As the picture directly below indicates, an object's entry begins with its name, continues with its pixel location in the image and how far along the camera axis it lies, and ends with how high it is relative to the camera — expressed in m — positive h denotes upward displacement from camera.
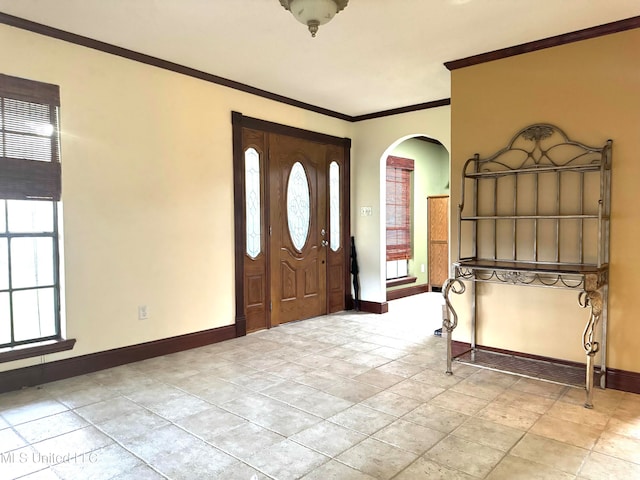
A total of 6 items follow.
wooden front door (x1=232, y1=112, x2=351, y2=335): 4.77 +0.10
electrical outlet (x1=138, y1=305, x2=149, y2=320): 3.87 -0.69
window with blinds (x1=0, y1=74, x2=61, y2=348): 3.12 +0.17
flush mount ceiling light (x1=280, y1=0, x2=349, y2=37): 2.51 +1.26
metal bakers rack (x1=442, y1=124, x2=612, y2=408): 3.22 +0.07
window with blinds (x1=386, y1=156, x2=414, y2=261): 7.18 +0.39
